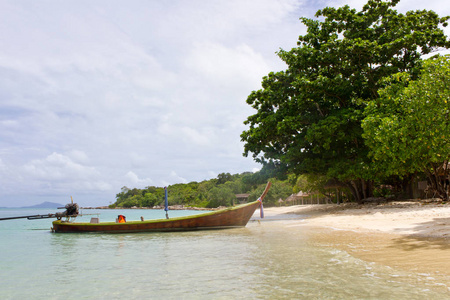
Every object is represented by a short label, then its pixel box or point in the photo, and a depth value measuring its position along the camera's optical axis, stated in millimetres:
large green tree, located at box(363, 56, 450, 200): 12445
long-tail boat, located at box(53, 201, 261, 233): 17047
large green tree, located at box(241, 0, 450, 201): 19656
